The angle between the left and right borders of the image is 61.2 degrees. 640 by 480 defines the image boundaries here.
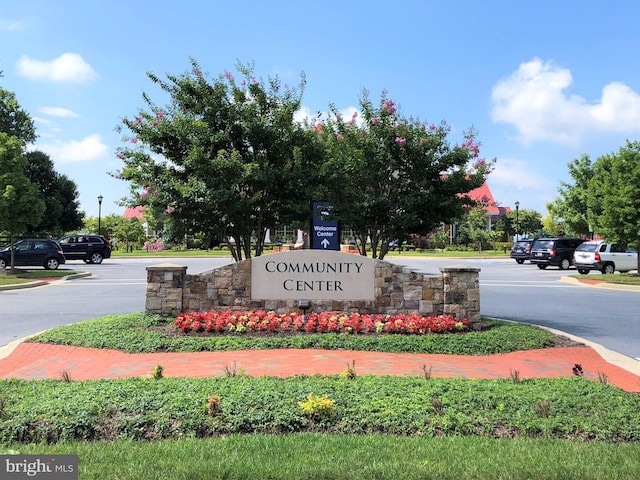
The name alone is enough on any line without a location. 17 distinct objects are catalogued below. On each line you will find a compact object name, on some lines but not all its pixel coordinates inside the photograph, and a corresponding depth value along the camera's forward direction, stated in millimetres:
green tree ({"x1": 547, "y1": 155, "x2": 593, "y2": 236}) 41938
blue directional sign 12577
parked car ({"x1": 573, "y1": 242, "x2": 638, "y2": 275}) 25344
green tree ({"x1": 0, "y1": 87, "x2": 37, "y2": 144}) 41500
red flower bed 8922
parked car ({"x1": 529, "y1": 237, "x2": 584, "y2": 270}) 29531
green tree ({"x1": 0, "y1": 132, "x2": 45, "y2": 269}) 21594
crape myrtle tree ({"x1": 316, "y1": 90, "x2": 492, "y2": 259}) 10773
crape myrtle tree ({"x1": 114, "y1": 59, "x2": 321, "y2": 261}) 9773
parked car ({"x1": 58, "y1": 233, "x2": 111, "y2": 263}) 33125
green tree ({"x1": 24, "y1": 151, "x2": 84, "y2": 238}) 43469
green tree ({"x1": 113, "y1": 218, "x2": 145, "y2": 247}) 57938
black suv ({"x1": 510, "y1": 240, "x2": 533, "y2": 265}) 34000
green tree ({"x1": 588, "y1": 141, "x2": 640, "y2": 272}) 21016
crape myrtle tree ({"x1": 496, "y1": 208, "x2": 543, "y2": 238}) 71562
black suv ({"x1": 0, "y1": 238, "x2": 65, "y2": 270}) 26562
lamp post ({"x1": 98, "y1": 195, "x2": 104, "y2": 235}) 48531
